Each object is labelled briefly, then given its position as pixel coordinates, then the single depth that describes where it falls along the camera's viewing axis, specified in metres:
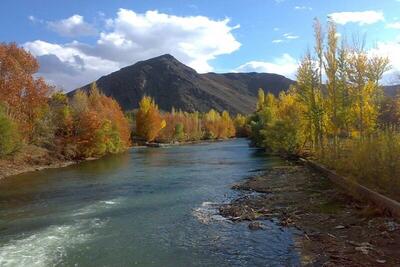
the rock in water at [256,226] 17.03
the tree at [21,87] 49.19
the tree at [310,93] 41.22
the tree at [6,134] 40.67
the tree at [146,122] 110.75
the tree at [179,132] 128.96
